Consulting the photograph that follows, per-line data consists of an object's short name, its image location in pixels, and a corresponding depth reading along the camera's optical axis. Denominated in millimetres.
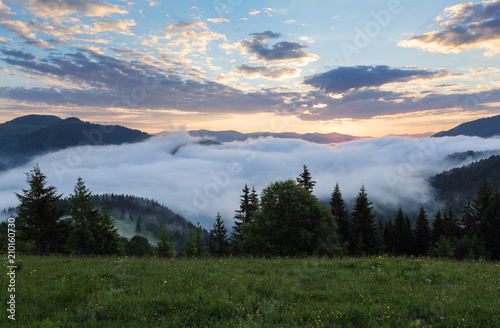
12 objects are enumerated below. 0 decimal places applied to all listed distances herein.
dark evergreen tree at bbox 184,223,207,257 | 63159
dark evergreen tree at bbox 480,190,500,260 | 43094
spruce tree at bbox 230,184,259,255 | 53259
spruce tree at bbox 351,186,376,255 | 52750
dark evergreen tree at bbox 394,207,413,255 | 62594
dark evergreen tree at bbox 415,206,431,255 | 64250
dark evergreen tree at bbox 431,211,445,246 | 63822
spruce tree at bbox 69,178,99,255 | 40969
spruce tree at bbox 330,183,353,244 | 55062
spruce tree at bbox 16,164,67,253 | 33594
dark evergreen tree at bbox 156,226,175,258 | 58969
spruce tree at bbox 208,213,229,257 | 60169
